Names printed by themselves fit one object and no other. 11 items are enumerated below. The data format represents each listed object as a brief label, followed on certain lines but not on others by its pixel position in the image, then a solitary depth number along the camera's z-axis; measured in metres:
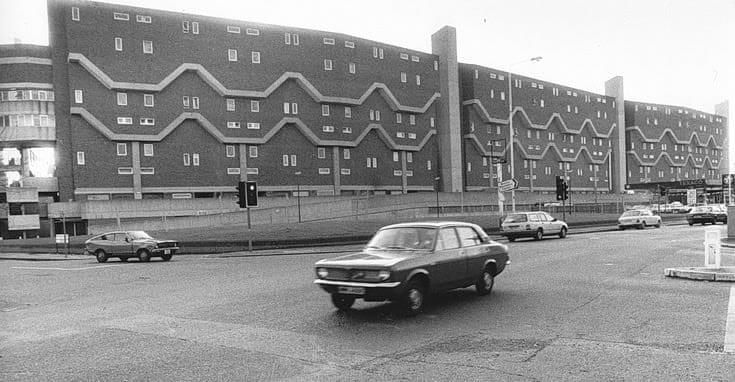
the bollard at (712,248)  12.84
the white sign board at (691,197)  50.85
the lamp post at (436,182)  74.74
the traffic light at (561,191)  39.47
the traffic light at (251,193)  27.31
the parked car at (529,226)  28.75
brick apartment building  53.50
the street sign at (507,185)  32.03
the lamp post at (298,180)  62.44
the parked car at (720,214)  42.11
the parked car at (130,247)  26.39
